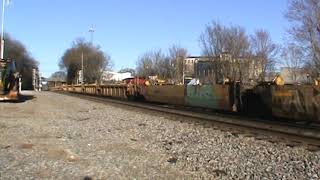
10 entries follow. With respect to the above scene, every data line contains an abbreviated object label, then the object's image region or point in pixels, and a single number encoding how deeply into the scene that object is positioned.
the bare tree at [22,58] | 88.51
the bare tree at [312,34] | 36.46
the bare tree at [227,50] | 49.98
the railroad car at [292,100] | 11.02
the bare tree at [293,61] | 37.92
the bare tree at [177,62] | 70.64
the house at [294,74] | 39.99
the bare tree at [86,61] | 85.30
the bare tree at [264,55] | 53.85
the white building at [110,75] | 88.53
